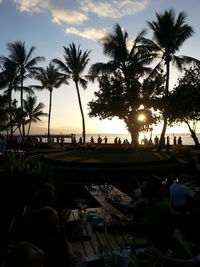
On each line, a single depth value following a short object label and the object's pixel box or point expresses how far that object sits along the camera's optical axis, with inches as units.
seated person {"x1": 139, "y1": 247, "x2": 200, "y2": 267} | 102.8
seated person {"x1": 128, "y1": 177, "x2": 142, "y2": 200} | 234.6
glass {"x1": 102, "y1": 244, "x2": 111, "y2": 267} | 107.4
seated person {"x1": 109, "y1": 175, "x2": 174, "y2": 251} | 139.4
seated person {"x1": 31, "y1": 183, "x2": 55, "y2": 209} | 168.1
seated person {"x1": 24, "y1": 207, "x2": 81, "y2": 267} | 113.3
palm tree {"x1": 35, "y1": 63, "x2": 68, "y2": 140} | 1316.2
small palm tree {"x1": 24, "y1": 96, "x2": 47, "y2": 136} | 1571.3
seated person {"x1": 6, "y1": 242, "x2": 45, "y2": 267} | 75.2
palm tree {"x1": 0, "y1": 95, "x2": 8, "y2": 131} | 1209.6
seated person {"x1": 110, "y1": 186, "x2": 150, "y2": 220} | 177.6
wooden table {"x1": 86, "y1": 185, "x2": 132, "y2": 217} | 206.1
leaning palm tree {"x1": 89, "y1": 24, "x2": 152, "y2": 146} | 920.5
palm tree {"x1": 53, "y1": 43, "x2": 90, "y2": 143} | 1072.9
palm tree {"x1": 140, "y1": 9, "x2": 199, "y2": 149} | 764.6
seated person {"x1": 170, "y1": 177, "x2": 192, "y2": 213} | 228.1
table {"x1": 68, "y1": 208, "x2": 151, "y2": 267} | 130.9
